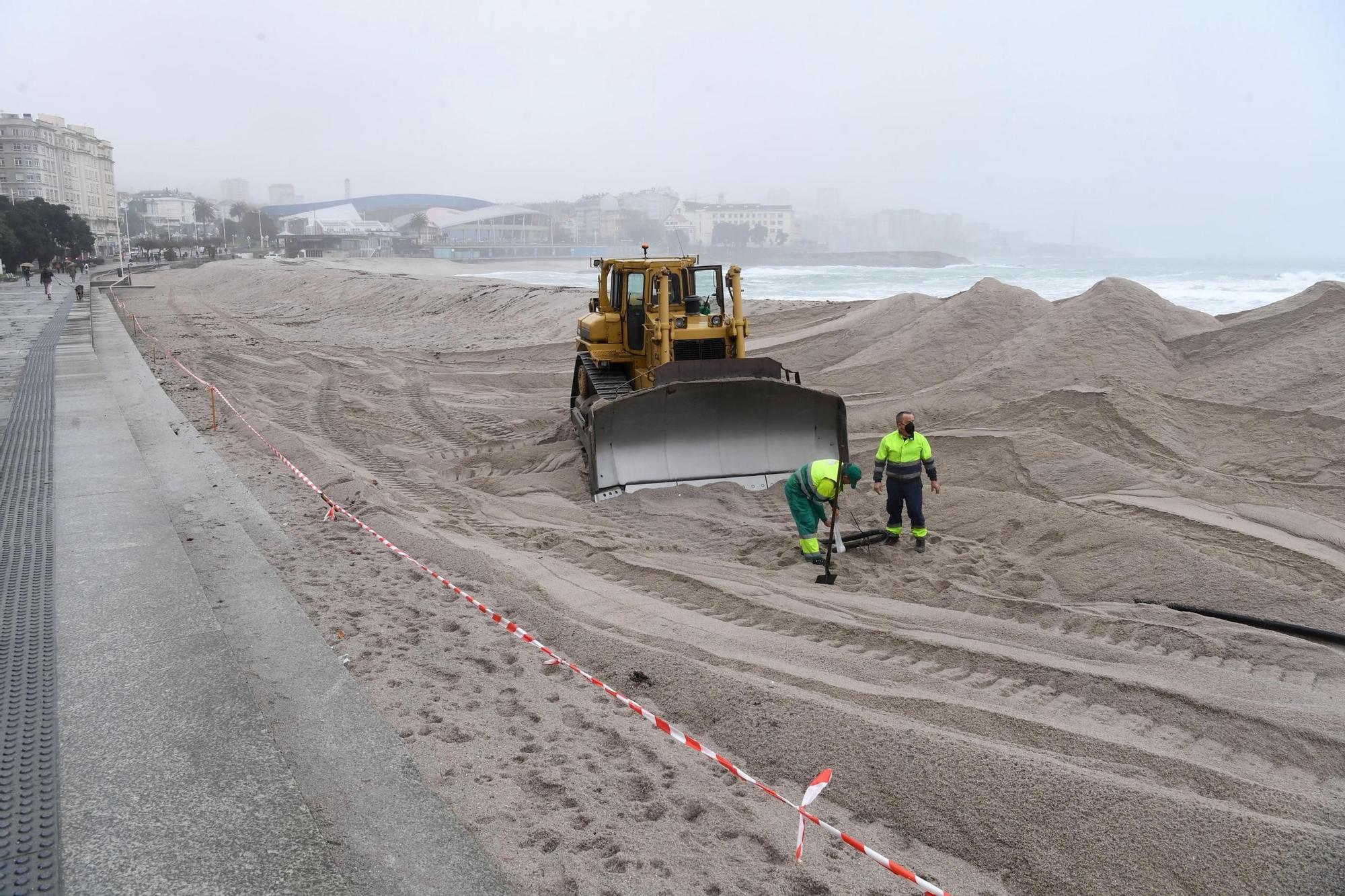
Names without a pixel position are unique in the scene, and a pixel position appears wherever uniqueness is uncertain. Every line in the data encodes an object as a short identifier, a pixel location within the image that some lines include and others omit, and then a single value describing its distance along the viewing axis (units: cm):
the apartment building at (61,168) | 9775
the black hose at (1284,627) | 582
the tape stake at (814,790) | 362
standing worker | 781
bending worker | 726
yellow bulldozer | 921
